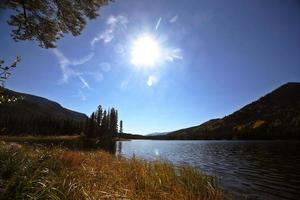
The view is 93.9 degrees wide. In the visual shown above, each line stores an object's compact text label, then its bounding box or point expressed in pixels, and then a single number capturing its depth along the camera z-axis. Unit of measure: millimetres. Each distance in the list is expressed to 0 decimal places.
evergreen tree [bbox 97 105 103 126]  81145
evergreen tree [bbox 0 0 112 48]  7018
